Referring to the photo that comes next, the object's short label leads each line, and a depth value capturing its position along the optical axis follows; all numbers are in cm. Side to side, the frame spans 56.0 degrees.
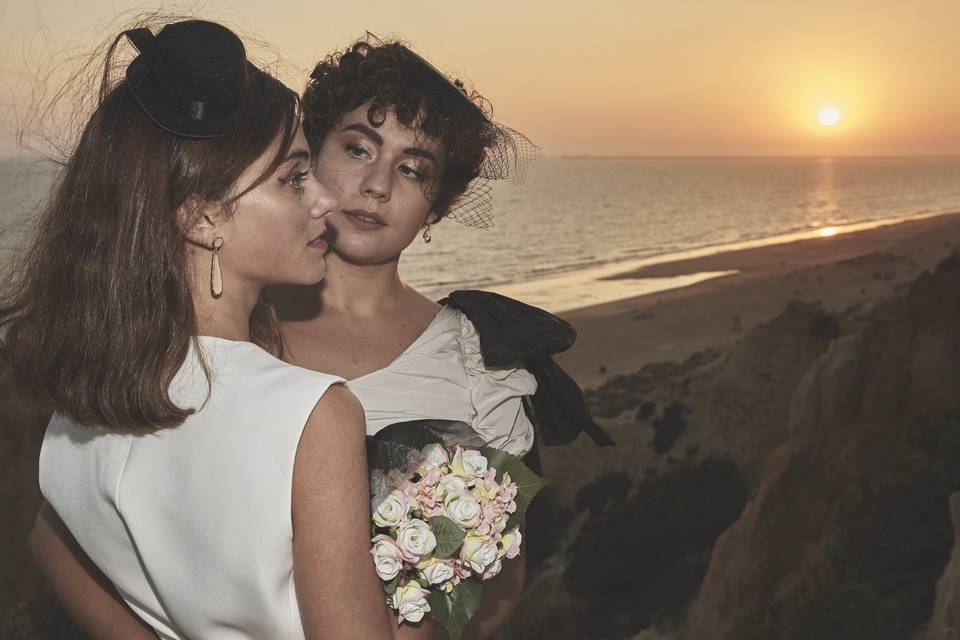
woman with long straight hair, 157
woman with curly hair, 275
